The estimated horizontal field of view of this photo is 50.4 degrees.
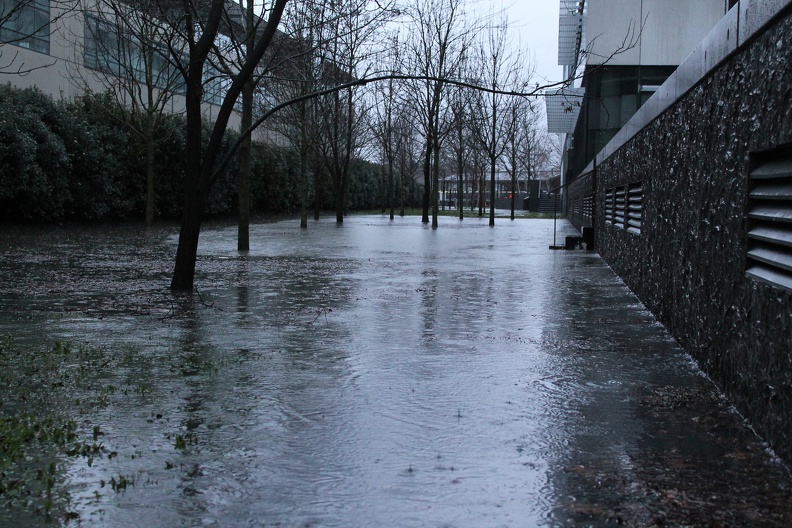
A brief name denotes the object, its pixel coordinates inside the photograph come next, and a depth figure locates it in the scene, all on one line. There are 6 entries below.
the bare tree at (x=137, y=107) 27.86
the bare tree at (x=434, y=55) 36.09
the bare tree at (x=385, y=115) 43.72
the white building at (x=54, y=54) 32.16
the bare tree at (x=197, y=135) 11.04
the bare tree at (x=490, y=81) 39.38
